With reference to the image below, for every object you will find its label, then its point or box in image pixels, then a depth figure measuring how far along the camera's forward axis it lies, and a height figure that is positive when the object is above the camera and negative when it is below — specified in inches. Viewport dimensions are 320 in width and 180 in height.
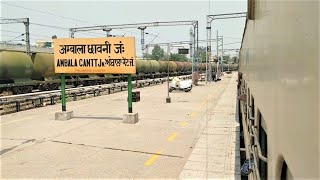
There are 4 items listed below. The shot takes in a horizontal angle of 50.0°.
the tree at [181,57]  4557.1 +224.6
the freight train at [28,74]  880.3 +2.0
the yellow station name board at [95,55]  513.3 +29.0
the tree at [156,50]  4613.7 +326.9
